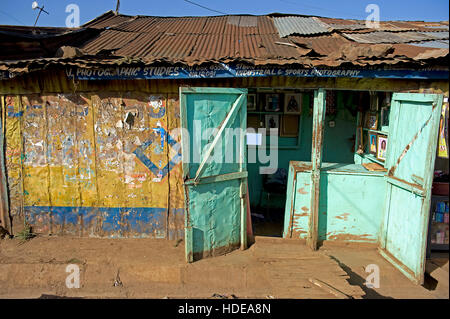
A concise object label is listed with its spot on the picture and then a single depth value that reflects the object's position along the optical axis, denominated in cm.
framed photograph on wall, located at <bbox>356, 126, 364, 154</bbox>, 615
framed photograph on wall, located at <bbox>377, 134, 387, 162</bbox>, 510
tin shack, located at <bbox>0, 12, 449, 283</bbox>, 407
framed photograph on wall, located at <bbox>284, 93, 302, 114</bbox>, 679
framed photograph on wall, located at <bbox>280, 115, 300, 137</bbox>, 690
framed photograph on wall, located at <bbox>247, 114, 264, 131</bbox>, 705
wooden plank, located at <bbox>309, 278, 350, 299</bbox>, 347
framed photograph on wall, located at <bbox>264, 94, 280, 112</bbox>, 688
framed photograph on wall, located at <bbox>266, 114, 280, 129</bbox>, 697
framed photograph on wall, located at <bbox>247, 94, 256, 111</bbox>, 686
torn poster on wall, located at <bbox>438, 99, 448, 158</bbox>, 419
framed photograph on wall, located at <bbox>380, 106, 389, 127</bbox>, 502
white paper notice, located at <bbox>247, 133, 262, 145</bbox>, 569
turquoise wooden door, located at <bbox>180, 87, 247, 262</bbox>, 401
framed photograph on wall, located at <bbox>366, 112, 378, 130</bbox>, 545
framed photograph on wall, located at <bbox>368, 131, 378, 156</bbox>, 549
